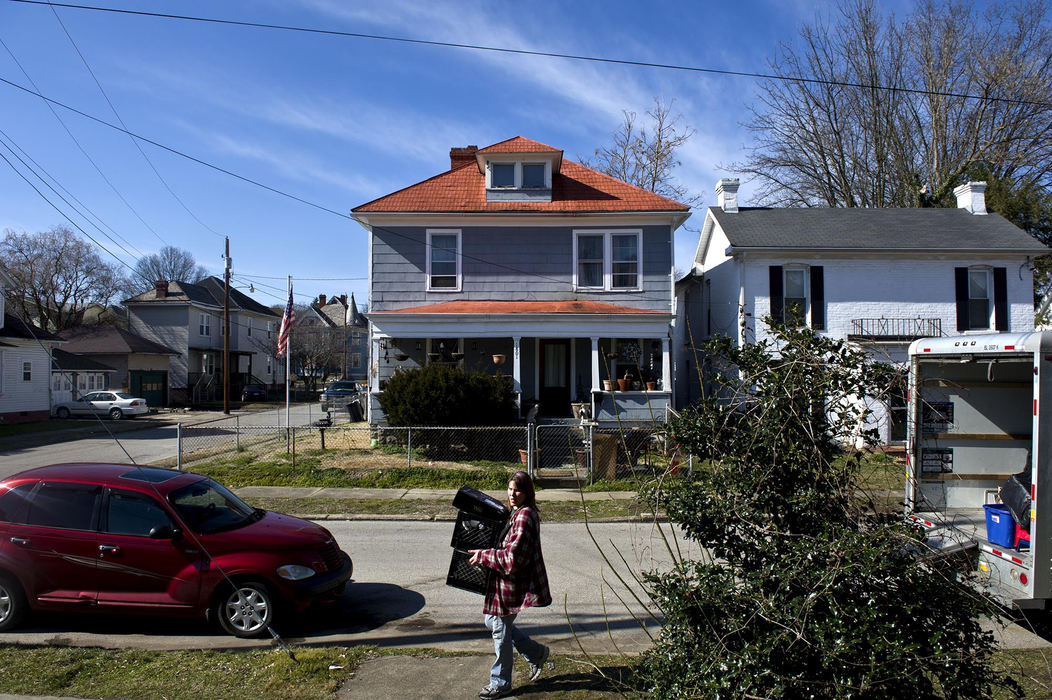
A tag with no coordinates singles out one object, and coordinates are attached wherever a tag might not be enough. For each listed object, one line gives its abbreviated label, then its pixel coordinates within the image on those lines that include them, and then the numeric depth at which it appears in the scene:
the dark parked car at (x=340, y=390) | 38.66
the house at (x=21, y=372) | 29.08
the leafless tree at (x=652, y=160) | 35.91
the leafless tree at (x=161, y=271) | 77.19
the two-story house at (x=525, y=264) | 20.19
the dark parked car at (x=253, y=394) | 47.44
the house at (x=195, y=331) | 45.25
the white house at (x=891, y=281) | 21.30
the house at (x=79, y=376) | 34.25
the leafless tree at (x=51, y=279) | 48.41
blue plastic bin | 6.31
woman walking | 4.69
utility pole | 35.56
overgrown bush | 2.97
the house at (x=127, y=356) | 40.06
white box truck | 6.48
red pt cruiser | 6.07
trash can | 26.45
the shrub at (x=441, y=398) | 15.44
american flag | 21.47
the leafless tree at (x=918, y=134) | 32.38
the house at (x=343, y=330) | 60.25
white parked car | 33.00
